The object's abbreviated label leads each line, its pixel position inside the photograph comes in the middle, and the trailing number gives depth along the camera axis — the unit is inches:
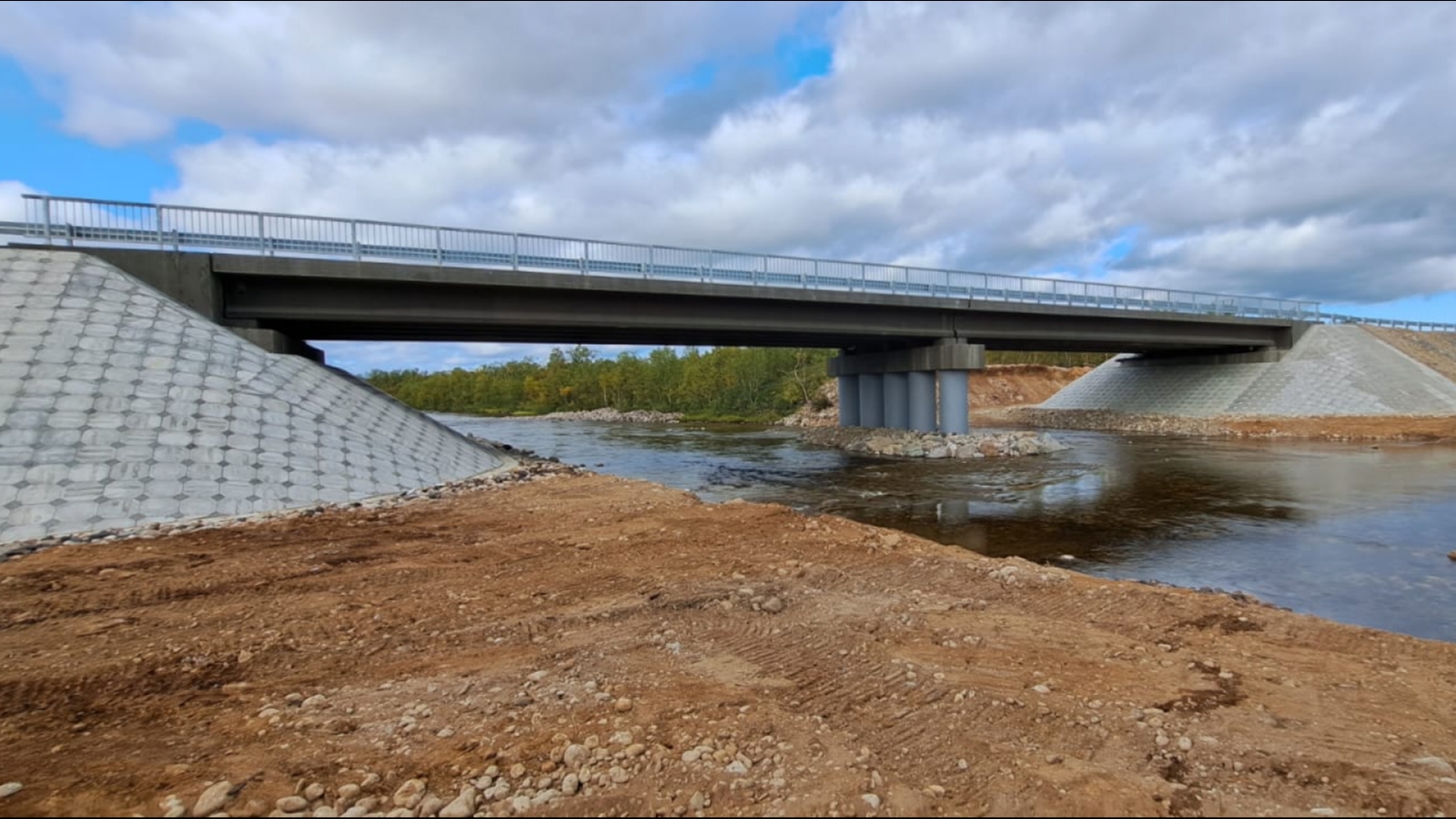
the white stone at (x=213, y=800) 157.3
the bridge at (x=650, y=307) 897.5
